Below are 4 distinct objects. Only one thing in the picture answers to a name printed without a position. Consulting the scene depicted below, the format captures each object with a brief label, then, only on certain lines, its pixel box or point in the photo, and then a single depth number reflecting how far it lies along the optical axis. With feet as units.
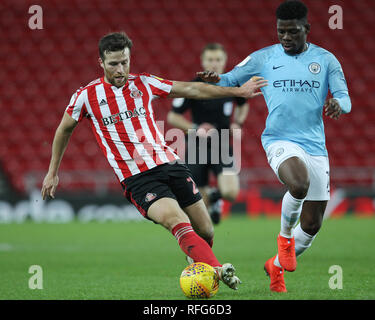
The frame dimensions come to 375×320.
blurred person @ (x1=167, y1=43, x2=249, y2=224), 57.52
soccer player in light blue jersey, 33.50
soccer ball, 30.05
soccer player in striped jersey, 33.24
